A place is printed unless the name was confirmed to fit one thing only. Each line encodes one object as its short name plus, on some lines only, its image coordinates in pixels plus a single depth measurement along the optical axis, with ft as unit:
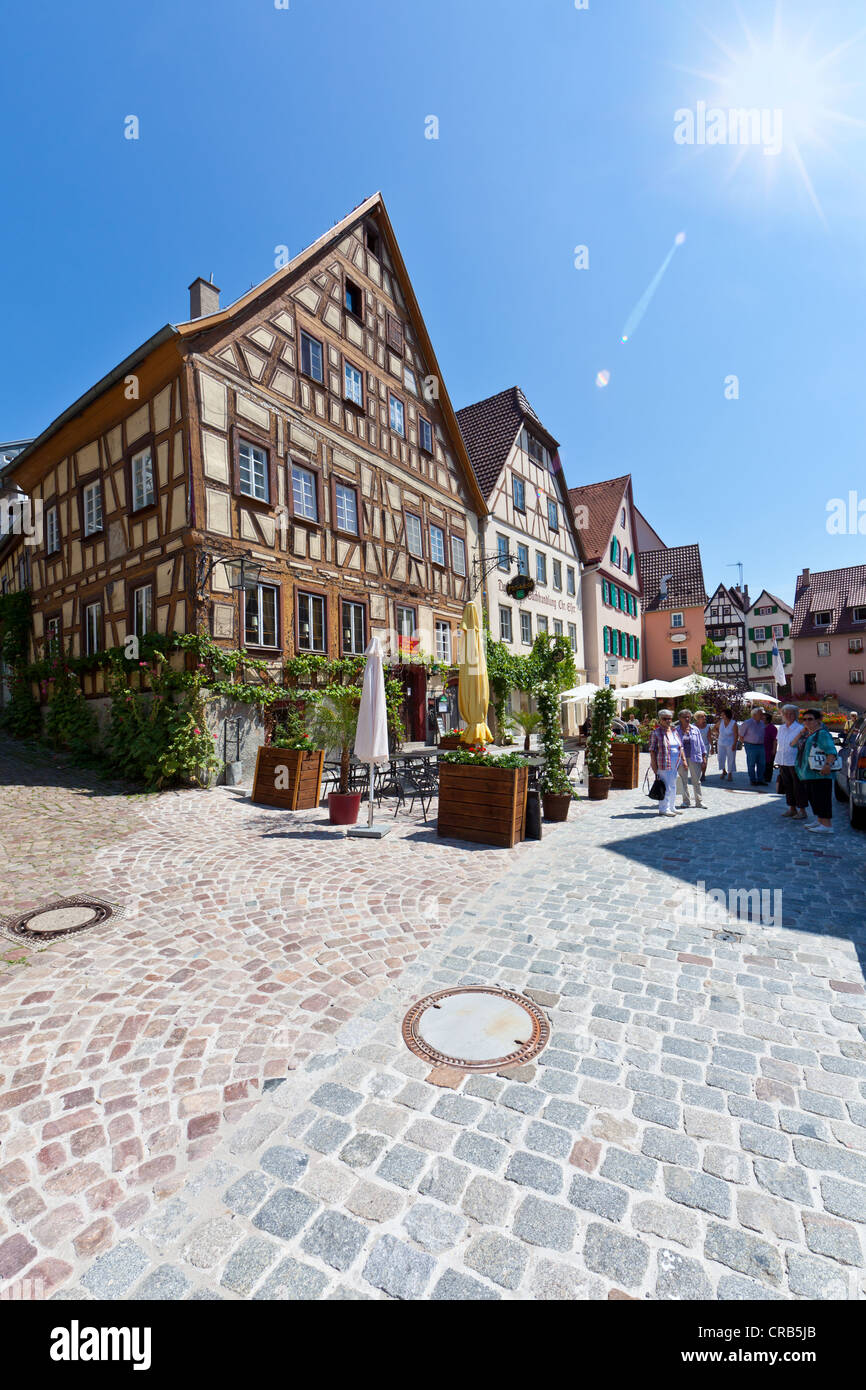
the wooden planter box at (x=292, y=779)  33.09
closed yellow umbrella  32.58
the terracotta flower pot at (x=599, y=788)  38.75
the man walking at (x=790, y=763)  30.63
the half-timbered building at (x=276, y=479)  40.04
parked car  27.78
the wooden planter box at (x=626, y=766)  43.91
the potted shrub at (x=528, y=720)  41.63
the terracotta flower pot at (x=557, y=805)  31.28
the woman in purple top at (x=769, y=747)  44.50
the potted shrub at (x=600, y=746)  38.88
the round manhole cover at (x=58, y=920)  15.70
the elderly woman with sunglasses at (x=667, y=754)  31.78
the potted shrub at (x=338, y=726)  32.76
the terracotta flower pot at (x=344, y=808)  28.89
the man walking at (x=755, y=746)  43.60
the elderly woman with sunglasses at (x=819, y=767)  26.76
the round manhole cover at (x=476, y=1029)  10.49
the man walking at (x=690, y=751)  34.68
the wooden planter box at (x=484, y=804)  25.63
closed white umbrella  27.22
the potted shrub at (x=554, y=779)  31.37
